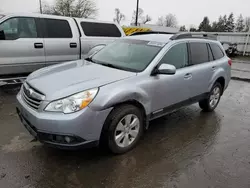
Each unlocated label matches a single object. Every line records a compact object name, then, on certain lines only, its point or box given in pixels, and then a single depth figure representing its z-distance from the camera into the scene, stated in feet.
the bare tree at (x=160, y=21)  236.26
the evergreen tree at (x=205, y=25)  196.34
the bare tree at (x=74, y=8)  117.65
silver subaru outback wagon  8.45
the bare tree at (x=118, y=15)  196.75
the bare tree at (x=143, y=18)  190.31
